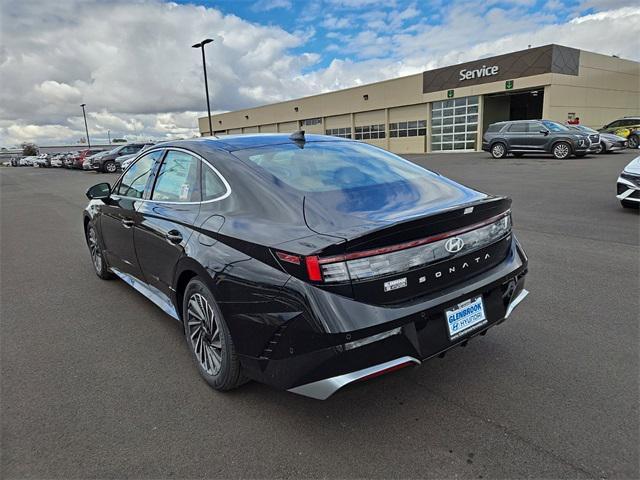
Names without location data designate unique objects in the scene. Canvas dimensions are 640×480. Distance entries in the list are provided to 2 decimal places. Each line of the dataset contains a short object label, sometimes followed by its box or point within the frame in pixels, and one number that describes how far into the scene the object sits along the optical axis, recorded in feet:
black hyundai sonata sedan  7.20
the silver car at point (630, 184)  24.18
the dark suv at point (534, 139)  62.13
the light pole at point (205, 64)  88.89
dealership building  91.15
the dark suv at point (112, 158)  92.32
